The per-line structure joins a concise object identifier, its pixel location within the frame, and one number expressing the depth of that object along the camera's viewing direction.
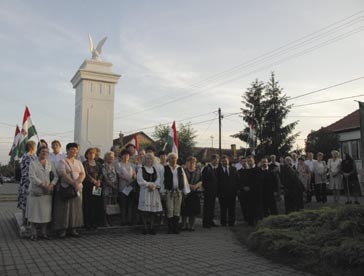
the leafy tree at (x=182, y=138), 43.78
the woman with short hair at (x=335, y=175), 11.56
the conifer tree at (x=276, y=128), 30.17
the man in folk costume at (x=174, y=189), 7.52
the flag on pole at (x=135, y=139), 13.56
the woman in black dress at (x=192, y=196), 7.91
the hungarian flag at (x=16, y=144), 12.95
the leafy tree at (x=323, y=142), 24.98
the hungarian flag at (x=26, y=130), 12.15
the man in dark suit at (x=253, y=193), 8.78
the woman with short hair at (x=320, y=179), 12.41
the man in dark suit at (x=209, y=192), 8.41
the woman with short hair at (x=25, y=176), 7.17
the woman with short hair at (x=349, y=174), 11.44
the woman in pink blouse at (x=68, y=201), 6.69
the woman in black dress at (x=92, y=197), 7.29
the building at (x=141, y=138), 45.79
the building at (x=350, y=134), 26.73
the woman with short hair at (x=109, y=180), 7.57
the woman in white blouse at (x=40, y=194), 6.52
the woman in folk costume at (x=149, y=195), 7.30
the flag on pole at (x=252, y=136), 17.11
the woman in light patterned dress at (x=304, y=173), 11.92
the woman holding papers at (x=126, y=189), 7.74
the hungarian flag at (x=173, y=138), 12.21
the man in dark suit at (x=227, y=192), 8.76
